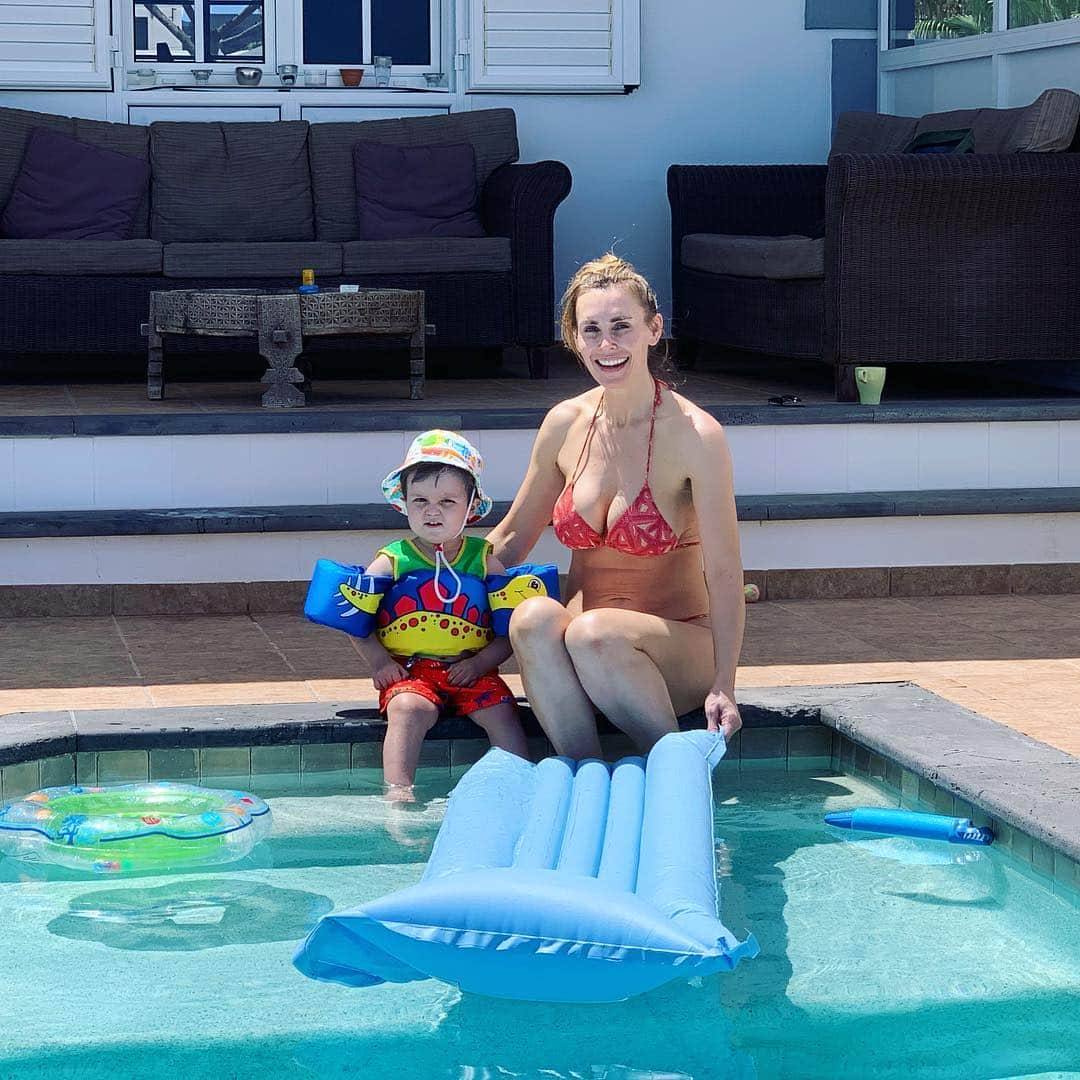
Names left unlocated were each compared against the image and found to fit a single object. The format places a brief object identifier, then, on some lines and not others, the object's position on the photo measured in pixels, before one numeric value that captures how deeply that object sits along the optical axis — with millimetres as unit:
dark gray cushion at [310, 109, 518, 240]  6980
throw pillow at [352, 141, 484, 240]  6879
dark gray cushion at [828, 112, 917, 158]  6816
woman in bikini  3006
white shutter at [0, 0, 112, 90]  7328
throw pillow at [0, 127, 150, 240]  6613
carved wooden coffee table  5465
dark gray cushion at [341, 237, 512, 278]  6465
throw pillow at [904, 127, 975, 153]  6188
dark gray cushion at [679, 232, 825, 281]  5602
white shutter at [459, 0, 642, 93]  7621
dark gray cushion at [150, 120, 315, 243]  6832
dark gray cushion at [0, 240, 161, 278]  6234
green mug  5316
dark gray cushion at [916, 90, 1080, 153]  5672
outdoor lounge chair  5363
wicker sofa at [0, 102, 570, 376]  6258
